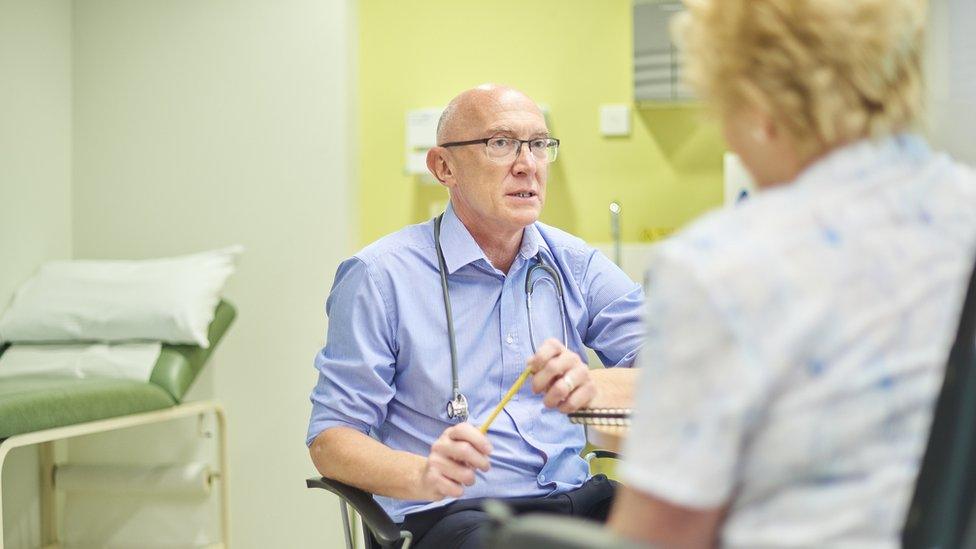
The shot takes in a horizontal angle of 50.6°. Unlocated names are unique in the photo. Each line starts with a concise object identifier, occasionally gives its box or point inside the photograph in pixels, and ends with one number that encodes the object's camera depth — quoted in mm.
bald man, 1828
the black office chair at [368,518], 1671
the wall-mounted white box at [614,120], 3750
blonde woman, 773
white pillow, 3181
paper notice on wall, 3789
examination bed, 2684
